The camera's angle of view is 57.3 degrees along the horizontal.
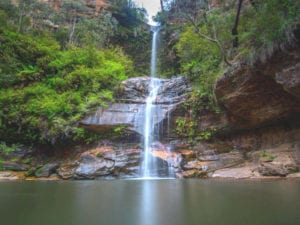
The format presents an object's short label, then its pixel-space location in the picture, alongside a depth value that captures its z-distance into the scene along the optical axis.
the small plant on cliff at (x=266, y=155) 11.40
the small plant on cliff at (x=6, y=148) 13.90
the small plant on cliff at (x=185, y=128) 14.08
